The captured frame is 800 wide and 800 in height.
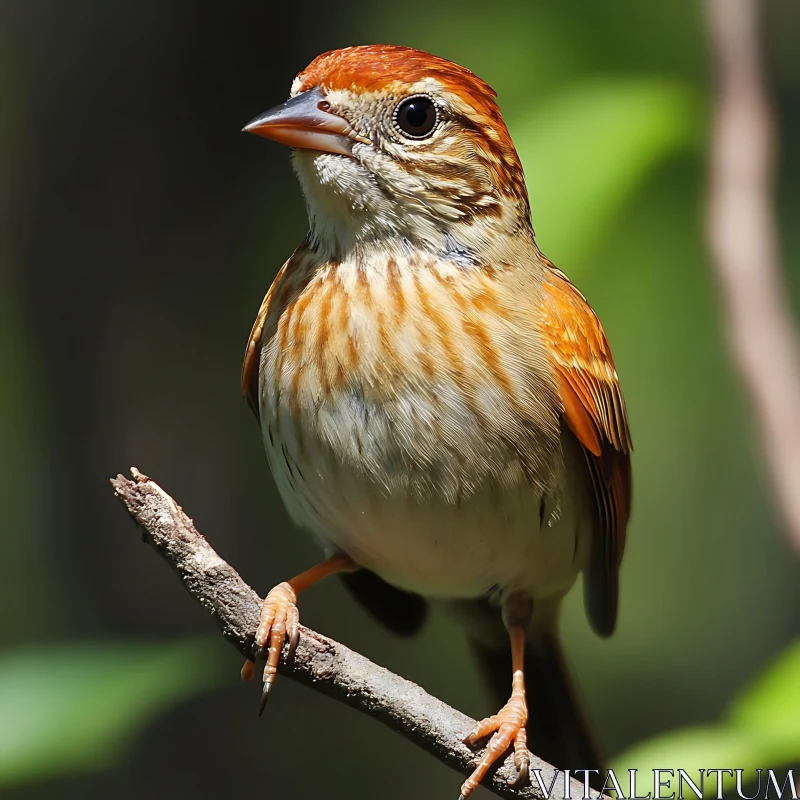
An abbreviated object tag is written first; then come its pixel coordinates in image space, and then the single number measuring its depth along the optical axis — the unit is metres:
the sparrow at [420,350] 4.30
